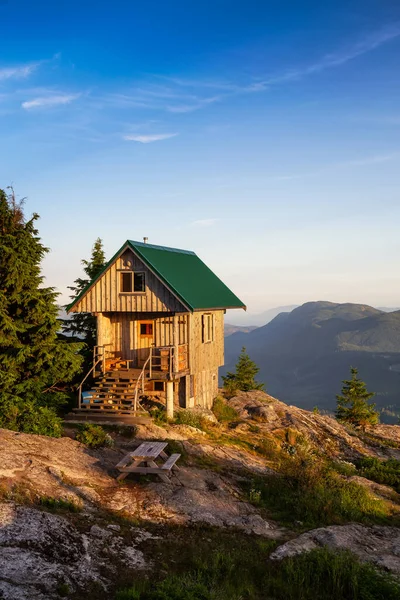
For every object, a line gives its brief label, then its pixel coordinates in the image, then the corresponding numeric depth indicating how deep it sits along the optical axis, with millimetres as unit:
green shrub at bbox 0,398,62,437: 19234
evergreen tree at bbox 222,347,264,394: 37781
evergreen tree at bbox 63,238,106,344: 31719
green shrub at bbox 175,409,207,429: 25566
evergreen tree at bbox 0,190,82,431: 22203
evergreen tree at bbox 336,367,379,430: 36688
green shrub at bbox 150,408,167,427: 24359
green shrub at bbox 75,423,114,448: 19219
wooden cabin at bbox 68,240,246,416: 25938
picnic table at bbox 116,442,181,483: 16062
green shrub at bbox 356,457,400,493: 22250
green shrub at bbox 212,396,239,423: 30203
